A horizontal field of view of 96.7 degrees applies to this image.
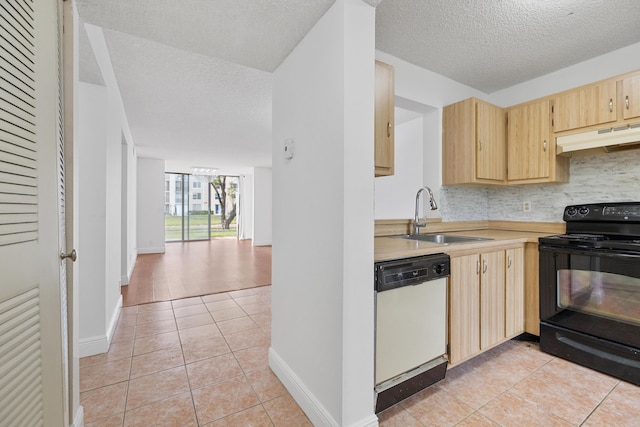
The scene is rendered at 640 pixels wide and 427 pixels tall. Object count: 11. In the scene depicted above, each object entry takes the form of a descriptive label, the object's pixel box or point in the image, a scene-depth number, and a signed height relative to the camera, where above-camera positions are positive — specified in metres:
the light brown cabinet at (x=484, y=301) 1.81 -0.63
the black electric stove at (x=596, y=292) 1.82 -0.57
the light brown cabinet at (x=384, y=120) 1.93 +0.62
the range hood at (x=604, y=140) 2.07 +0.55
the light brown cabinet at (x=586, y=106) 2.20 +0.85
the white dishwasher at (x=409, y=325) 1.48 -0.64
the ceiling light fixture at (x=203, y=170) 8.25 +1.27
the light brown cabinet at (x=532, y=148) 2.56 +0.59
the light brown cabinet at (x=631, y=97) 2.07 +0.84
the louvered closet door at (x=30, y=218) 0.78 -0.02
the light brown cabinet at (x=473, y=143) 2.62 +0.65
